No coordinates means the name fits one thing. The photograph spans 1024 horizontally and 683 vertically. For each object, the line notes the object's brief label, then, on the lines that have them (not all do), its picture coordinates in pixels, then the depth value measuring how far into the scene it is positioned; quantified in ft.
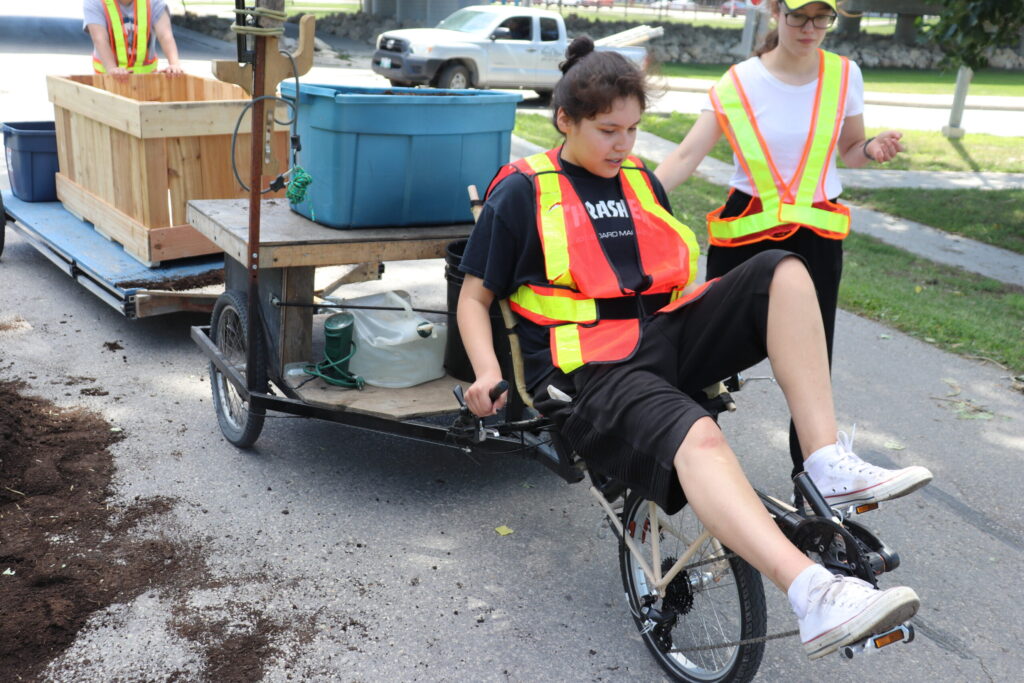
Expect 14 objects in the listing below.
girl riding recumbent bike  7.81
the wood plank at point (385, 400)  12.58
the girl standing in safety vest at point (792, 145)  11.19
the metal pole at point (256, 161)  11.57
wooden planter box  18.40
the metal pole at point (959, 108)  49.70
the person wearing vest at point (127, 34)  22.27
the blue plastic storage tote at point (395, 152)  12.94
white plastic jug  13.42
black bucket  12.10
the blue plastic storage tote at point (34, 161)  23.12
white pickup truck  60.03
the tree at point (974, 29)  28.14
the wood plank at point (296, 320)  13.42
